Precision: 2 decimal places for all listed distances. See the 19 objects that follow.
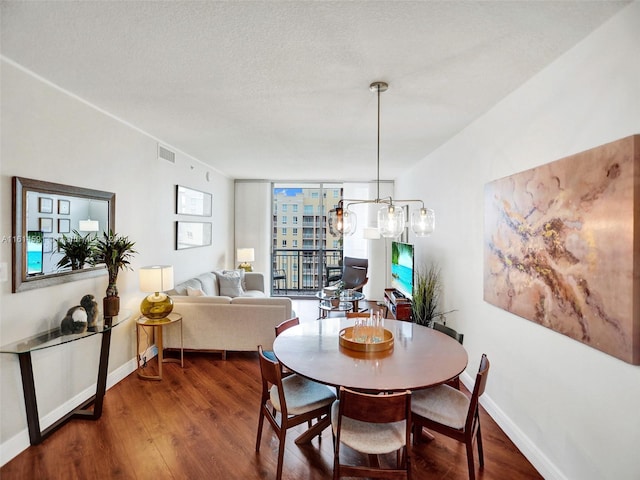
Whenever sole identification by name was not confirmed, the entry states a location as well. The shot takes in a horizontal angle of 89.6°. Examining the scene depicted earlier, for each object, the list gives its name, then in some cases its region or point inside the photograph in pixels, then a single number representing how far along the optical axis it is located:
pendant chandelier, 2.36
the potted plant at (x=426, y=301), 3.86
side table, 3.31
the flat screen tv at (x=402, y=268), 4.60
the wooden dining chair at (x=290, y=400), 1.94
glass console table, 2.13
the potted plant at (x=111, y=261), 2.80
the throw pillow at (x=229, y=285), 5.31
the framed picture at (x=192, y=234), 4.54
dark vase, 2.79
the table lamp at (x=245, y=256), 6.39
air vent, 4.02
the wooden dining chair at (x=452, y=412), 1.84
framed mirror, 2.21
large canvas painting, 1.49
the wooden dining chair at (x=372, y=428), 1.61
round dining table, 1.75
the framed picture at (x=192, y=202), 4.54
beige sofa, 3.76
